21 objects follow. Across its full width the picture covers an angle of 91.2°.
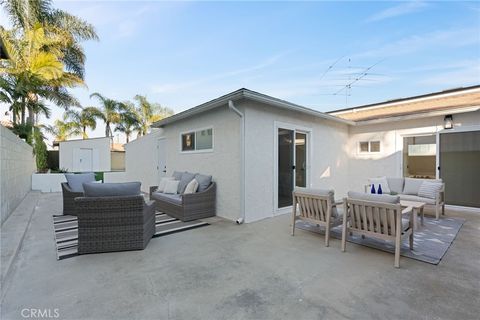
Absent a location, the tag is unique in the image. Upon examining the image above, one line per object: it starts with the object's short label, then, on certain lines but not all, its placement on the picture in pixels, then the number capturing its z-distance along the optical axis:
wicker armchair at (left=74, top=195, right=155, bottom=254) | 3.37
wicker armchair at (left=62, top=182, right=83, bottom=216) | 5.59
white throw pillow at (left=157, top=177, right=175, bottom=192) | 6.55
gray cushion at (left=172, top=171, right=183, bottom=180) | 6.73
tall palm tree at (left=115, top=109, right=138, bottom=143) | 20.46
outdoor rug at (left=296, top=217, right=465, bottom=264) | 3.33
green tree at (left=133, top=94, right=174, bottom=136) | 21.11
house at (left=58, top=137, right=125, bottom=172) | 14.75
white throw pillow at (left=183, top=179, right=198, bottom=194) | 5.68
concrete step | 2.87
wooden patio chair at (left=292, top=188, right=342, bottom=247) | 3.83
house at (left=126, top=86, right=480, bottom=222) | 5.31
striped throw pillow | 5.38
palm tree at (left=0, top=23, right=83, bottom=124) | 9.88
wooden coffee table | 4.29
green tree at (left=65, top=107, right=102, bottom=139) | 19.09
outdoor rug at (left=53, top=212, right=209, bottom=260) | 3.53
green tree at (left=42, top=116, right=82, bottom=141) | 19.55
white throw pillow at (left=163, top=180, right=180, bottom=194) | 6.24
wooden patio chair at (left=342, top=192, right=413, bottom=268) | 3.06
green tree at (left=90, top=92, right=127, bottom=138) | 19.67
